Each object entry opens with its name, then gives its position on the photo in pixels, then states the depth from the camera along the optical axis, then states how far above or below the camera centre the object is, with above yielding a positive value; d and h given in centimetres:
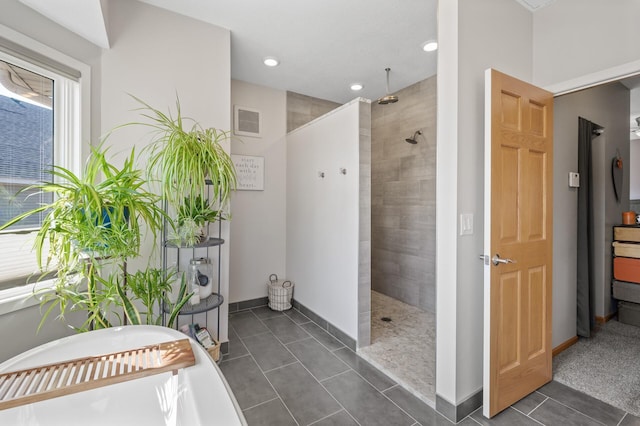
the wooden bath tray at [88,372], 76 -45
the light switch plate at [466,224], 175 -6
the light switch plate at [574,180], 253 +29
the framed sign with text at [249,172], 346 +49
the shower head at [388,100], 300 +114
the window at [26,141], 153 +41
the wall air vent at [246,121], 343 +107
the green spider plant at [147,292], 157 -44
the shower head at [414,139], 339 +85
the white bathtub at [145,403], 69 -47
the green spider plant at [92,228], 132 -7
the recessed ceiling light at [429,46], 263 +150
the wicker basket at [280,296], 346 -97
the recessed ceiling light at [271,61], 291 +151
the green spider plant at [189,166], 176 +29
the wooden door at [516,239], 172 -16
